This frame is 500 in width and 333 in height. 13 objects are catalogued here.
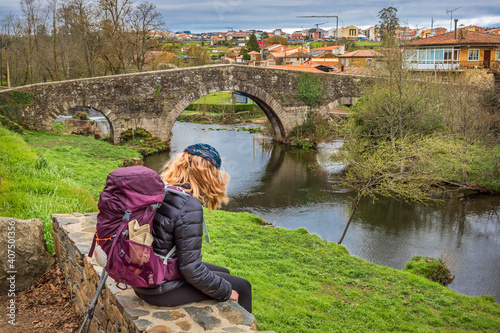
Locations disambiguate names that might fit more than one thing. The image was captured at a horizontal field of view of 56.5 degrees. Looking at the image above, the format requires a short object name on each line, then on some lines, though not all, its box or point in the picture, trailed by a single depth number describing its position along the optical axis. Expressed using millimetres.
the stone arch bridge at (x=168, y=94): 19328
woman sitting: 2682
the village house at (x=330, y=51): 49656
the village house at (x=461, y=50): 28688
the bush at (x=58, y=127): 22175
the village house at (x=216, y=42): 101175
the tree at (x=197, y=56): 37350
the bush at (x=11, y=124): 17344
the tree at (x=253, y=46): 62194
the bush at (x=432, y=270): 8836
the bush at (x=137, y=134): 21281
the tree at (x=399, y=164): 10438
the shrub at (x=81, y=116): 30988
